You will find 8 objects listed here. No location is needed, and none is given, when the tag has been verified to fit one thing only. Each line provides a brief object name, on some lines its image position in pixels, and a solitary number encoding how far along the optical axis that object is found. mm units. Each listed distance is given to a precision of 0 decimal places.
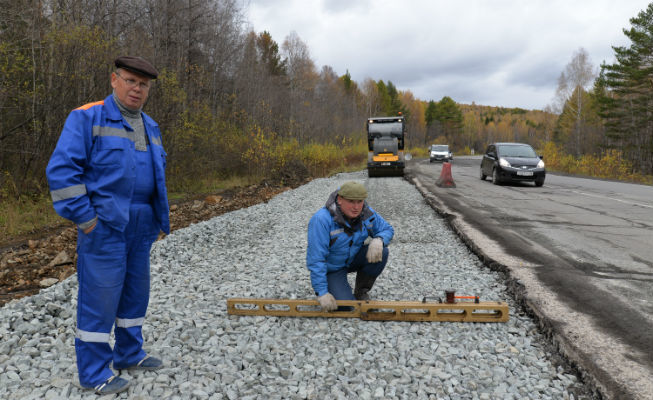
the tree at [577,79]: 41469
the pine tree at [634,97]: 34500
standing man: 2350
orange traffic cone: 16391
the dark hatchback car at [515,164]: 16047
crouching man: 3654
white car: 41406
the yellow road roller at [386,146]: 22812
